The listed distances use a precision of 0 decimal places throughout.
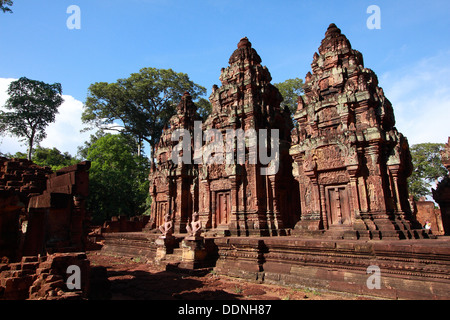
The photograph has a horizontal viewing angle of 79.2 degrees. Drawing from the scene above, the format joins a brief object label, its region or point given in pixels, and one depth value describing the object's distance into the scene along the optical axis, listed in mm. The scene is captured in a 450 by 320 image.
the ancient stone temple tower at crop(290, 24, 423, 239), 8352
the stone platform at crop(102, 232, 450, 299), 5281
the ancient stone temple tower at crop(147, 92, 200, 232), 15008
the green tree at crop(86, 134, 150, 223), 22000
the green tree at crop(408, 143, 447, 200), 29500
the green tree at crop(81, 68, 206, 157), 27750
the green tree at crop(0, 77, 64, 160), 25992
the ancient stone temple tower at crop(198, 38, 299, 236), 11227
